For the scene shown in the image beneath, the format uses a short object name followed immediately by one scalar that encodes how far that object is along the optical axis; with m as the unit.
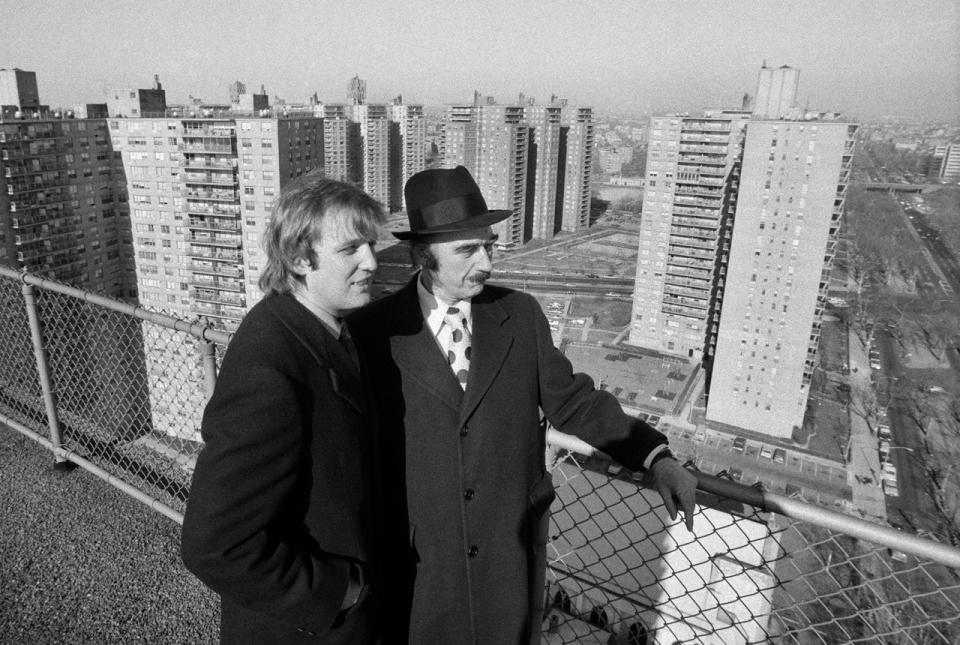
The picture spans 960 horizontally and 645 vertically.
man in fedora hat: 1.43
